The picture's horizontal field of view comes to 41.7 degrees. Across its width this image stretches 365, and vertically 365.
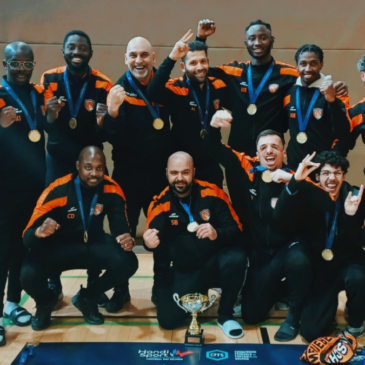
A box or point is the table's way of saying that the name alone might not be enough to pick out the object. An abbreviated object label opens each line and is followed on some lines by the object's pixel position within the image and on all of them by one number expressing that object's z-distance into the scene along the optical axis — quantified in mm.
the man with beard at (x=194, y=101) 4375
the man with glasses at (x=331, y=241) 3963
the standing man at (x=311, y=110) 4336
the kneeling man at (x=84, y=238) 4277
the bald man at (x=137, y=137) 4406
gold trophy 3887
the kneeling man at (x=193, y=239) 4227
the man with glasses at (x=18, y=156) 4262
